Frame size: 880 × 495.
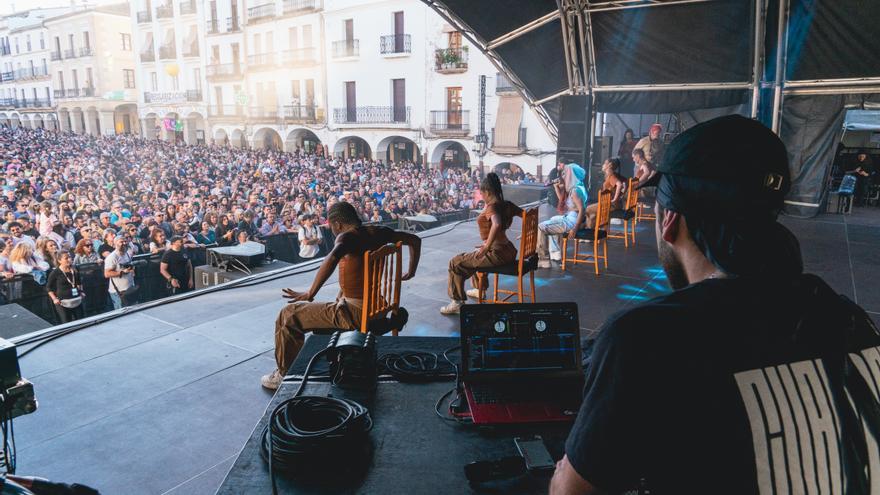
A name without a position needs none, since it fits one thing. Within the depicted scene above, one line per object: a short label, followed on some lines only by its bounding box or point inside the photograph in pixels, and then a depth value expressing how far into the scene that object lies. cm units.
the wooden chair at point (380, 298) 318
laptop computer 163
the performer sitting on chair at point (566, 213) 587
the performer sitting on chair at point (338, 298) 325
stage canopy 697
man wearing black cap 77
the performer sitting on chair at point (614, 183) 650
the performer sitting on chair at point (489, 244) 440
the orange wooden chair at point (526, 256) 439
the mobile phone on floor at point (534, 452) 131
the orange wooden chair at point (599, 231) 569
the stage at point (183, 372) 269
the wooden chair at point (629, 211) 666
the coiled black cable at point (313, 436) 133
